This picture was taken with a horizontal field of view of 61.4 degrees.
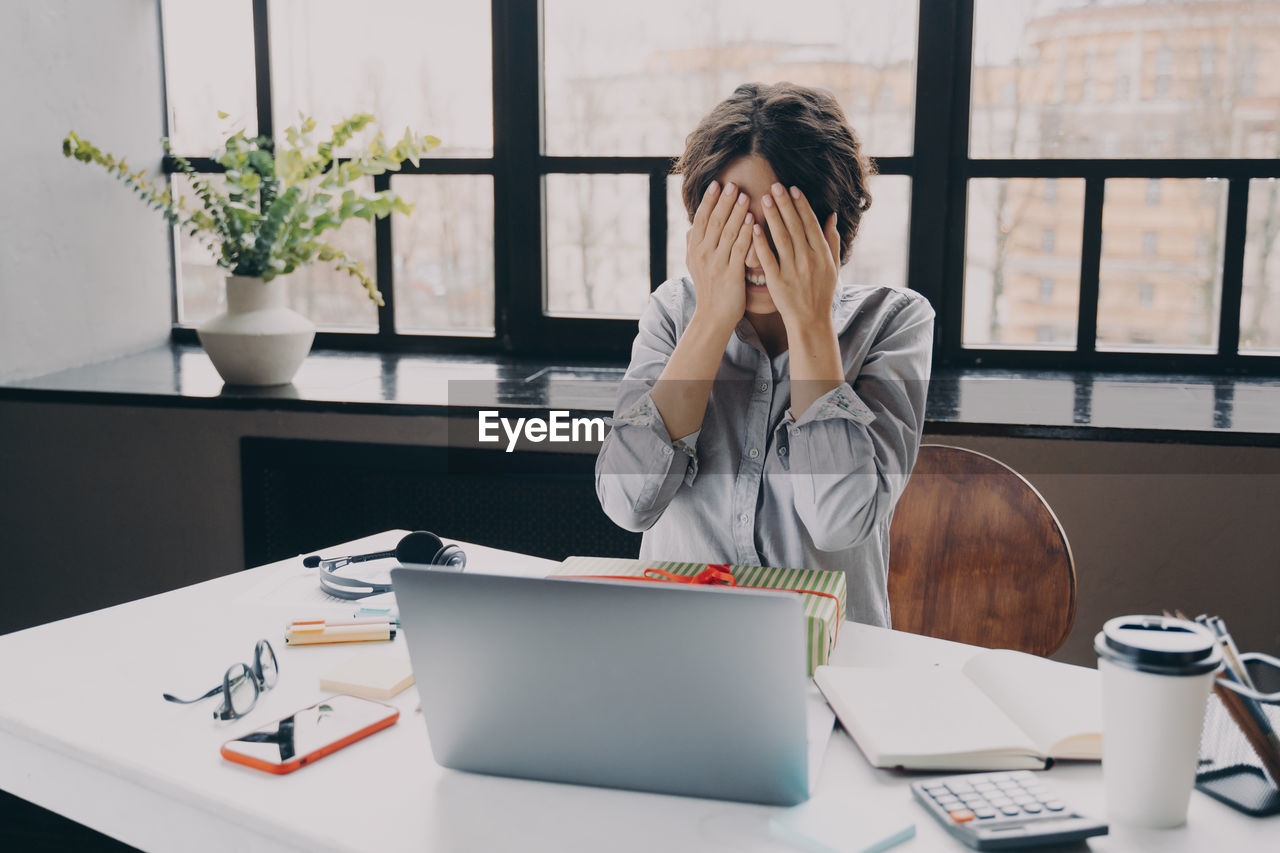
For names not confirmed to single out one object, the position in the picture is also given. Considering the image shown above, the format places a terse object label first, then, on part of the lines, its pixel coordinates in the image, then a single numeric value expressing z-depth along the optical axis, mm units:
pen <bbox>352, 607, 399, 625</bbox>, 1142
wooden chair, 1341
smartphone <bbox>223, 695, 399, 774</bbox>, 833
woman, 1234
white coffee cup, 675
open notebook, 807
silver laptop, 697
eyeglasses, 923
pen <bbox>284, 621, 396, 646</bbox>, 1097
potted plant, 2229
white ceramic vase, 2238
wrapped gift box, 984
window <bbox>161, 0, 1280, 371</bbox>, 2273
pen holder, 744
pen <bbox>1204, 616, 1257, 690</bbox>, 753
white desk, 728
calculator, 699
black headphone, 1230
